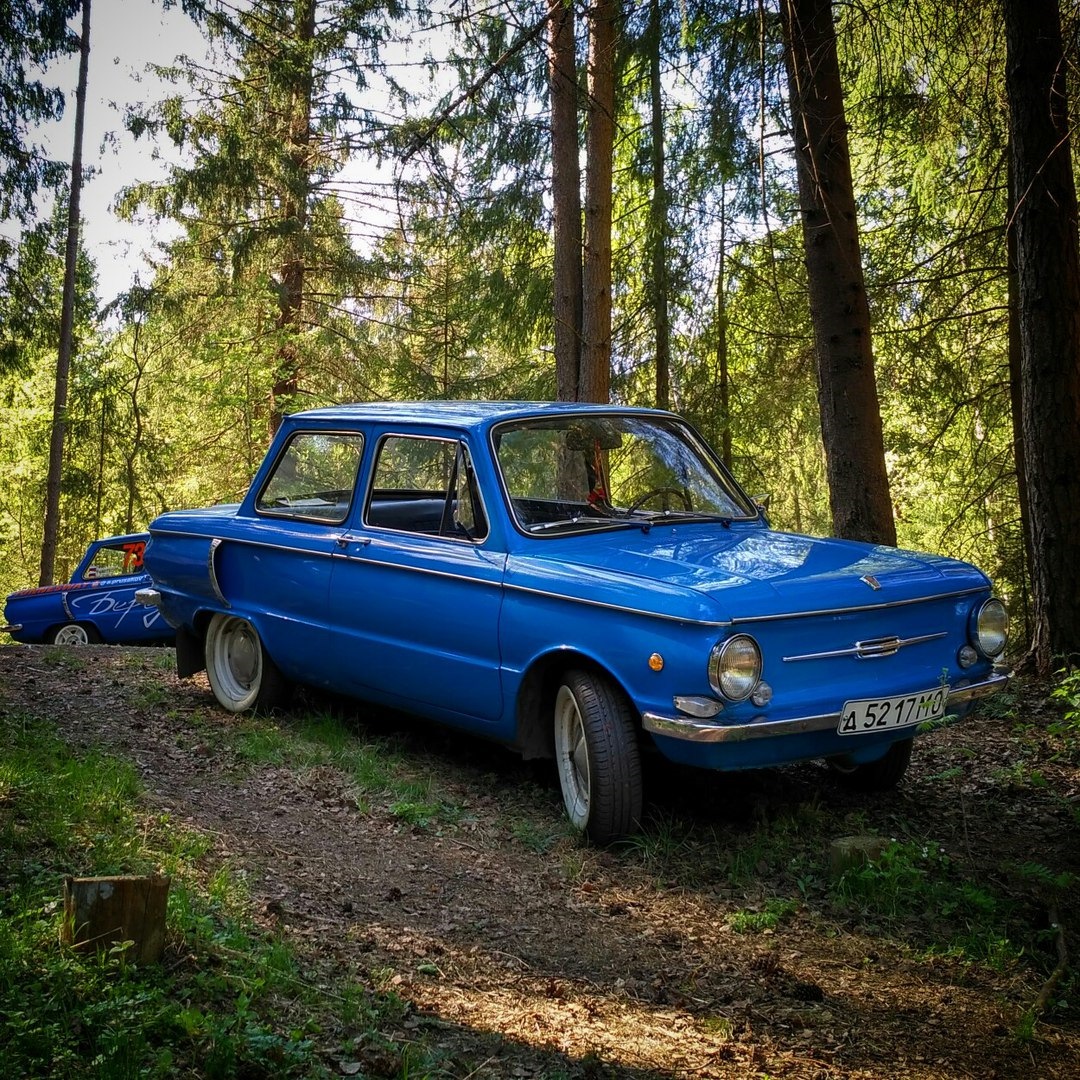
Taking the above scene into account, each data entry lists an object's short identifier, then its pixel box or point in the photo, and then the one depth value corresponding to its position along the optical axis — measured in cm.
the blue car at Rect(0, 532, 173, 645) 1445
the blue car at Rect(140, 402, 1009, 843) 477
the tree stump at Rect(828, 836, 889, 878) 473
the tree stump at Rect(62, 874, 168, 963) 349
